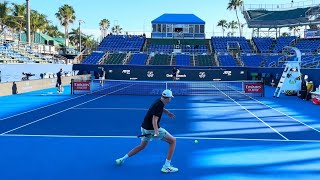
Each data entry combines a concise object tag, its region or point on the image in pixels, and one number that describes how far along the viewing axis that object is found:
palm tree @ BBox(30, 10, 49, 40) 55.86
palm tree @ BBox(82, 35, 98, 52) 88.73
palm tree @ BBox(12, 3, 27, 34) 50.86
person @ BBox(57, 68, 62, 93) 20.20
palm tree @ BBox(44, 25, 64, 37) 78.24
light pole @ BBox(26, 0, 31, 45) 27.82
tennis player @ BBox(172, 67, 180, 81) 33.66
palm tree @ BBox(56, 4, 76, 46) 70.11
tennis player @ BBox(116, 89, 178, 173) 5.32
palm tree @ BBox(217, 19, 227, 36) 96.28
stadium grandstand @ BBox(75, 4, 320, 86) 40.42
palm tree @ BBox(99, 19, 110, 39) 99.68
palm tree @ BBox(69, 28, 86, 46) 90.34
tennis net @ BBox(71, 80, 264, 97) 20.33
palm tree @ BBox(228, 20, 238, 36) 96.62
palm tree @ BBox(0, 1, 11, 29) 47.08
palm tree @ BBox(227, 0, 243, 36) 71.64
